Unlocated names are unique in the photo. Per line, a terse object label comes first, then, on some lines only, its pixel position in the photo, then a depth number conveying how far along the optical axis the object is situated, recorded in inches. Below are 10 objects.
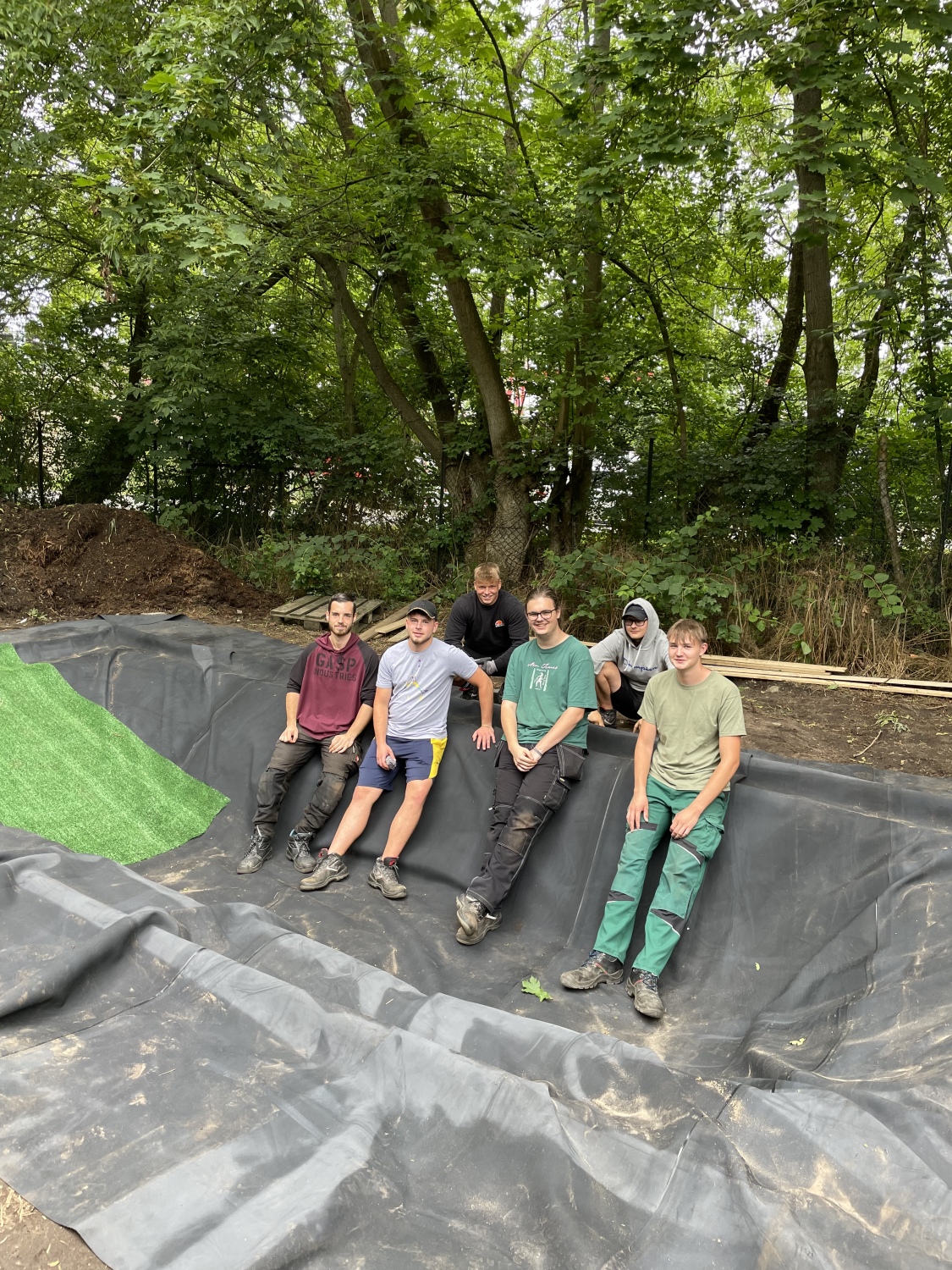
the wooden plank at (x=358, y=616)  254.2
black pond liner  65.6
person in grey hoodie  157.2
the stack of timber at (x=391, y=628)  244.9
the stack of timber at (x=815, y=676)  183.6
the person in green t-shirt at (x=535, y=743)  131.0
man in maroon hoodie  153.6
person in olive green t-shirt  115.6
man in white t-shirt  146.2
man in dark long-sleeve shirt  168.4
